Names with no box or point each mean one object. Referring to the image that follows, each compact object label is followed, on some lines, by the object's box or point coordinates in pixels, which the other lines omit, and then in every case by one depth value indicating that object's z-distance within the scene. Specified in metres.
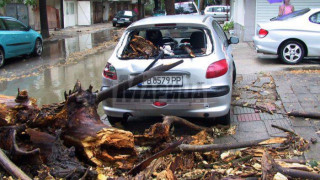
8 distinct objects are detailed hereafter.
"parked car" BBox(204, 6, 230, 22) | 33.34
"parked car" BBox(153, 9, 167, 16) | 33.08
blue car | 11.40
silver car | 4.82
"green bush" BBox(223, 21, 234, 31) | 20.89
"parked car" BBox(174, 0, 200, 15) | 25.62
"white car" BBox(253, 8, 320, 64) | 9.37
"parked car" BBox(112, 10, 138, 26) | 32.72
